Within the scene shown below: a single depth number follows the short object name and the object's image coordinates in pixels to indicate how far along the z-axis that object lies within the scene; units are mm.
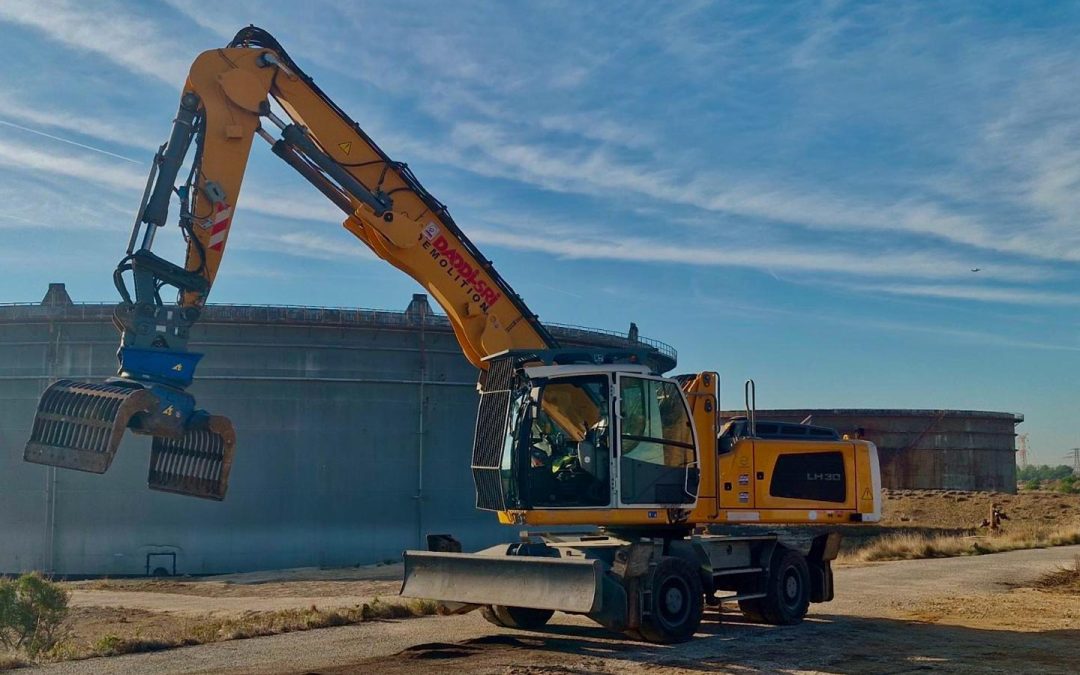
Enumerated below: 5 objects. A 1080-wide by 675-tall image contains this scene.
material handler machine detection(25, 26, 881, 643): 10773
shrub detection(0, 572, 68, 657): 13203
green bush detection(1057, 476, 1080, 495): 65925
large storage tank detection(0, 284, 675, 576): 29922
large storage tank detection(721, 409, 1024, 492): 58125
